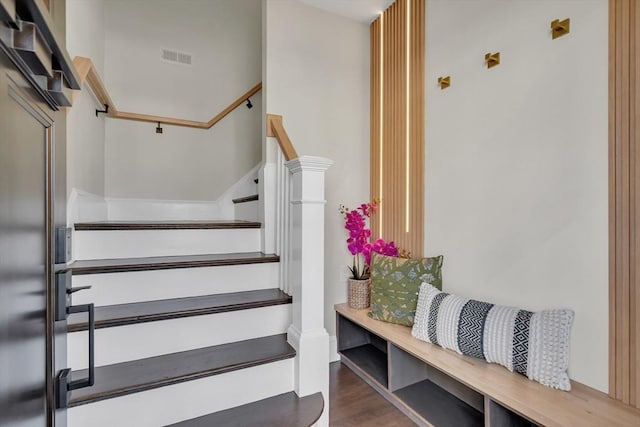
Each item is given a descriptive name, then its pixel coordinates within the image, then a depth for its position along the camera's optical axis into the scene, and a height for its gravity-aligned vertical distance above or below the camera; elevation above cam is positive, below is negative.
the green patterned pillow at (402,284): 1.92 -0.46
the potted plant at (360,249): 2.30 -0.27
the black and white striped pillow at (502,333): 1.28 -0.57
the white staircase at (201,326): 1.25 -0.53
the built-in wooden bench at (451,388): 1.13 -0.77
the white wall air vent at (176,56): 3.13 +1.62
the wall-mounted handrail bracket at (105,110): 2.35 +0.81
